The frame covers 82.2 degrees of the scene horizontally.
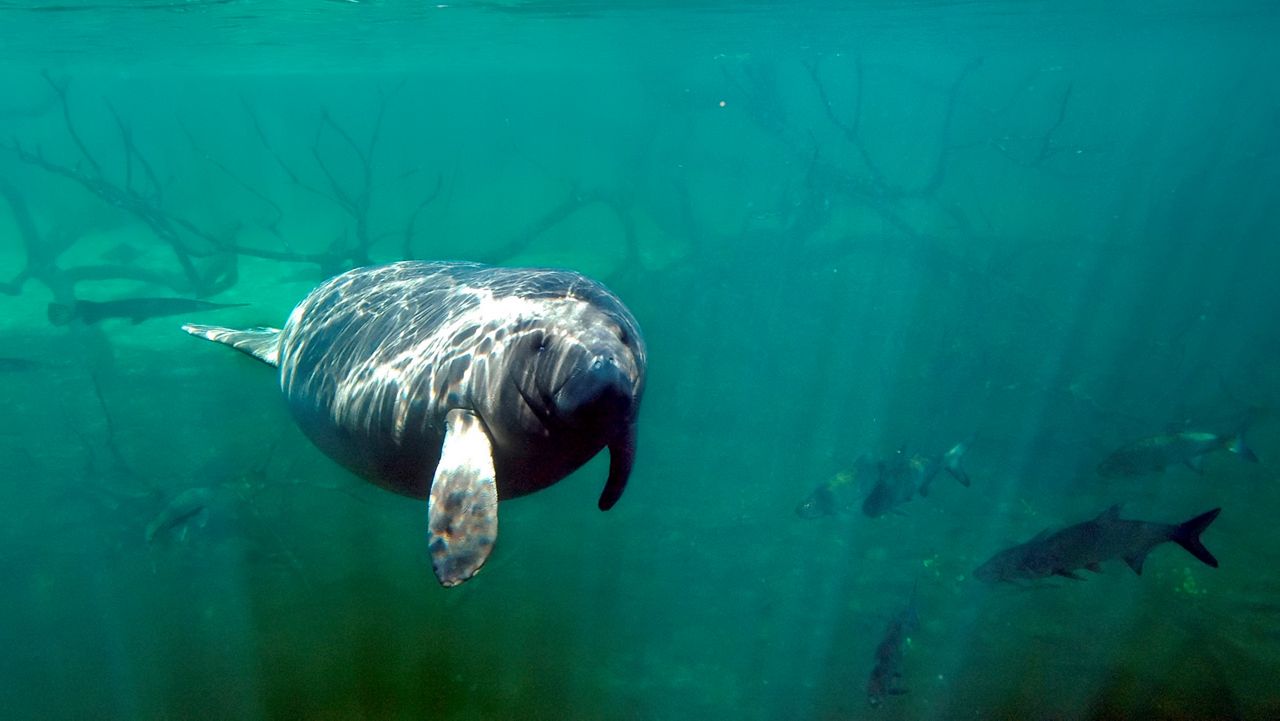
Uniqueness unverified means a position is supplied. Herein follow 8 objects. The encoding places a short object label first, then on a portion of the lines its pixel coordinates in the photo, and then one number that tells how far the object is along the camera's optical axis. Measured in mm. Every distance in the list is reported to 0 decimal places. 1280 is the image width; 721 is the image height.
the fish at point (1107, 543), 5910
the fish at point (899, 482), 8242
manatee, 3193
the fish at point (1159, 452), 9188
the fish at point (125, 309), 14242
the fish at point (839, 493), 8766
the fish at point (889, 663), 5953
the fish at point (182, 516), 8430
